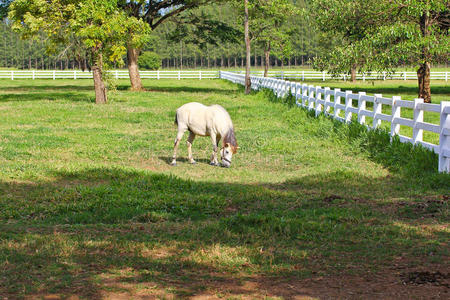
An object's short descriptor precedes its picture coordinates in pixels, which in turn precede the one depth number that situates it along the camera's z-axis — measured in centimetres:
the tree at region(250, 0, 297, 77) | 5884
